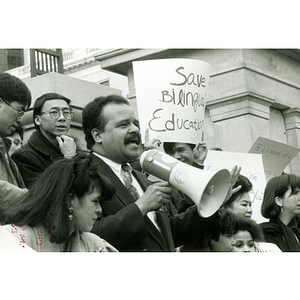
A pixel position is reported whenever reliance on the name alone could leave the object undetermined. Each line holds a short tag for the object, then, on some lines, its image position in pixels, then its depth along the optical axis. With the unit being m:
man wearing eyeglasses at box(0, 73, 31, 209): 4.16
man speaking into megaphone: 4.05
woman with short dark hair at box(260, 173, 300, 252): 4.89
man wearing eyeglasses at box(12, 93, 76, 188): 4.20
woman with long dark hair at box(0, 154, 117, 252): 3.76
